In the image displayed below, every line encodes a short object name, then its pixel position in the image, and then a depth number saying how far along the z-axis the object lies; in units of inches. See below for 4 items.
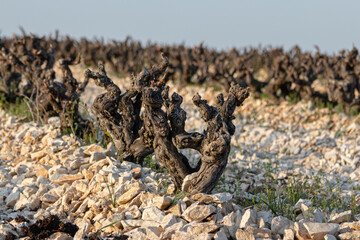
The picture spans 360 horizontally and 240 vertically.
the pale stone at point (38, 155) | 463.5
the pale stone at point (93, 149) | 428.5
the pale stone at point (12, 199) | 388.5
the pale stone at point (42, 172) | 421.4
